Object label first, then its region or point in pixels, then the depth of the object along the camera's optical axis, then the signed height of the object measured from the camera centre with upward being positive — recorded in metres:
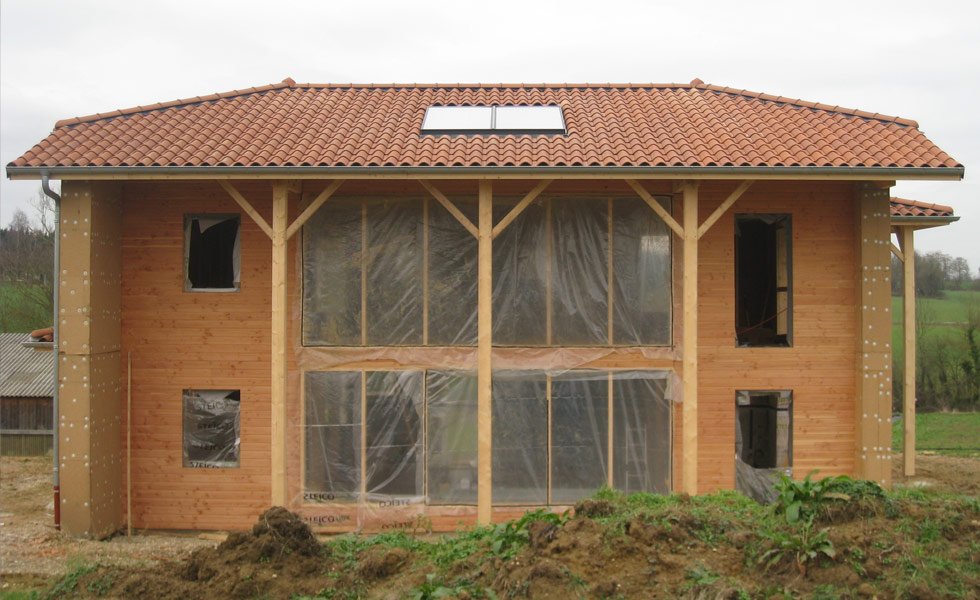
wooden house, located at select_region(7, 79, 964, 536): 11.65 -0.43
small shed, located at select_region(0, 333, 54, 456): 24.48 -3.37
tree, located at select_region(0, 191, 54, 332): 28.72 +0.96
